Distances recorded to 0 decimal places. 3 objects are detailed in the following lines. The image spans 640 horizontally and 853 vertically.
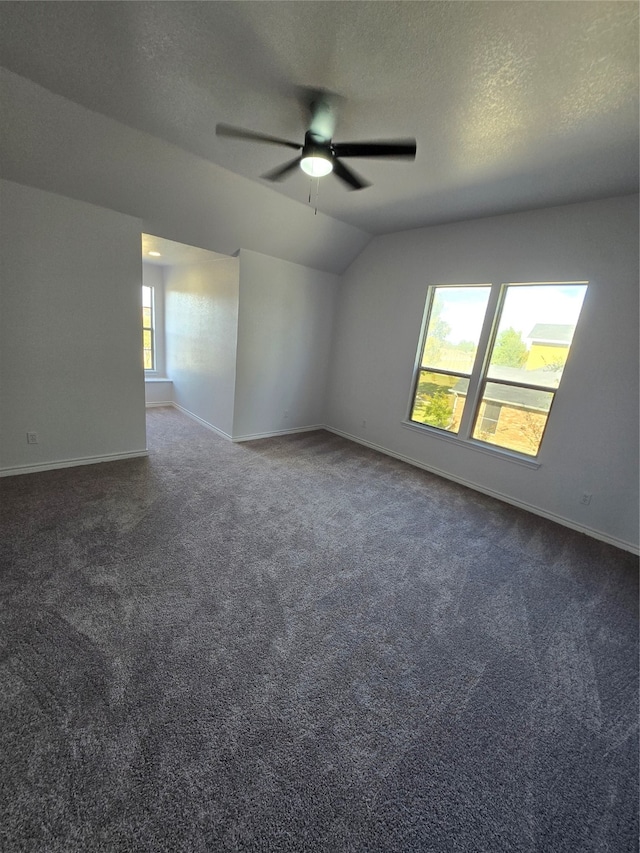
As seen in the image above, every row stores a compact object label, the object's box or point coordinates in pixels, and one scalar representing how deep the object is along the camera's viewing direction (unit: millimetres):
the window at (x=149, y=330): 5801
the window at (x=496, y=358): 3150
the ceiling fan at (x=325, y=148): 1783
